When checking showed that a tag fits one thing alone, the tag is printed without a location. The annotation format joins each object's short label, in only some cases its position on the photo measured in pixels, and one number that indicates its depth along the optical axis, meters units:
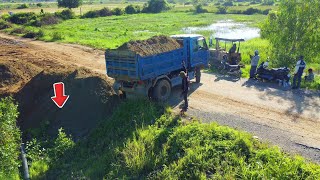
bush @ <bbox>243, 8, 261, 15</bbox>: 51.68
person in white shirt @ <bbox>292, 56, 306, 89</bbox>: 12.02
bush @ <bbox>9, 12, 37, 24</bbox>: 37.85
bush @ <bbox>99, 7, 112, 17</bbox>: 50.62
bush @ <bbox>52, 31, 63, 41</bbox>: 25.62
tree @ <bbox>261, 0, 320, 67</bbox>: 14.13
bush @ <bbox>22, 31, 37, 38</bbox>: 27.02
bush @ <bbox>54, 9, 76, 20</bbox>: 44.30
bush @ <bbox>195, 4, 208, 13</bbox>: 58.37
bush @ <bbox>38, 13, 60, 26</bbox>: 36.82
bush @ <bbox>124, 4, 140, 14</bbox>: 54.62
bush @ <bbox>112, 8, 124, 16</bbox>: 53.03
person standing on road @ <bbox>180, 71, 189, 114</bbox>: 9.61
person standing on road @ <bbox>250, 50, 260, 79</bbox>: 13.23
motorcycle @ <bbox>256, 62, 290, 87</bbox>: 12.69
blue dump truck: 9.94
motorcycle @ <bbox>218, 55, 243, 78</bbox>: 14.12
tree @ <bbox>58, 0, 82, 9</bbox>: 48.57
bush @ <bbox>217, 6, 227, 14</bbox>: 55.54
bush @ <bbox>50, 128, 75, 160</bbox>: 9.09
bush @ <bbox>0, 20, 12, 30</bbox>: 33.34
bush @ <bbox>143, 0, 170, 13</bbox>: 57.40
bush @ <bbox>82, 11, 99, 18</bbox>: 47.45
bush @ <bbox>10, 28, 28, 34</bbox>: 29.70
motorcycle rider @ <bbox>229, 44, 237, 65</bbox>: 15.04
